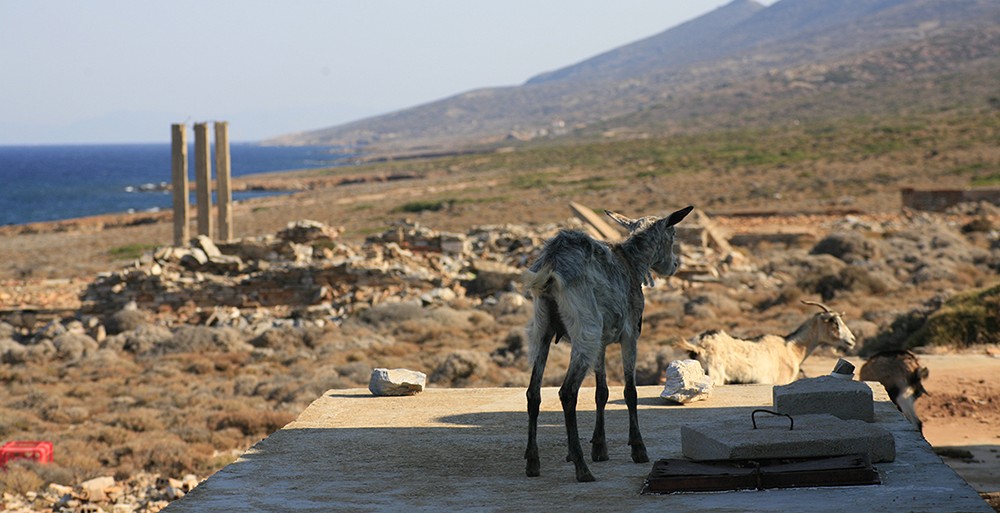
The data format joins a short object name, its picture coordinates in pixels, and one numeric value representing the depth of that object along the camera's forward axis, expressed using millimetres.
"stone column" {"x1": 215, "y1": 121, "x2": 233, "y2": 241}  27281
